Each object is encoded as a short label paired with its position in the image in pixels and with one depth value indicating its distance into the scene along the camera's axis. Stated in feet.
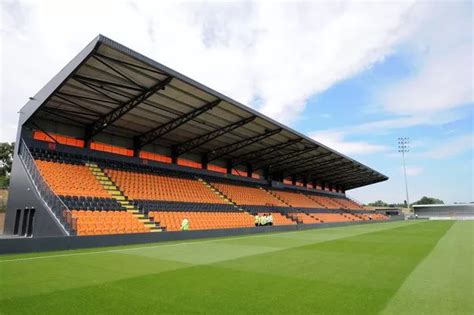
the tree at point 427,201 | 554.05
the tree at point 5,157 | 166.82
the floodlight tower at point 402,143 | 253.12
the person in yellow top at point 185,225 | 62.72
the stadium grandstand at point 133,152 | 53.01
